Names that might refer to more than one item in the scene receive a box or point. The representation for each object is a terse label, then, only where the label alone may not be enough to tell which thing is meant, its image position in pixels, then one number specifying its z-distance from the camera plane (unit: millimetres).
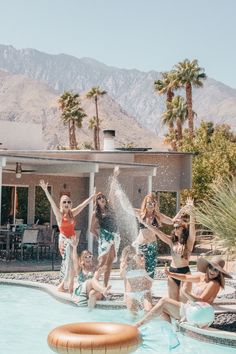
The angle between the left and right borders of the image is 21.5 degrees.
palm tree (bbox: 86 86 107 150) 68338
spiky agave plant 7152
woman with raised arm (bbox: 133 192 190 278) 9234
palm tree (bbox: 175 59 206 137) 48812
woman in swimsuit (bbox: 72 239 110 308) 9602
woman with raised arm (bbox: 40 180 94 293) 10320
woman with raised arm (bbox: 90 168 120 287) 9906
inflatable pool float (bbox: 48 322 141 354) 5141
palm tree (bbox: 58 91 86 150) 64812
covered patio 20047
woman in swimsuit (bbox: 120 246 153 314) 8836
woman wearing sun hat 7391
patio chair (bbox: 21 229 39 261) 16344
